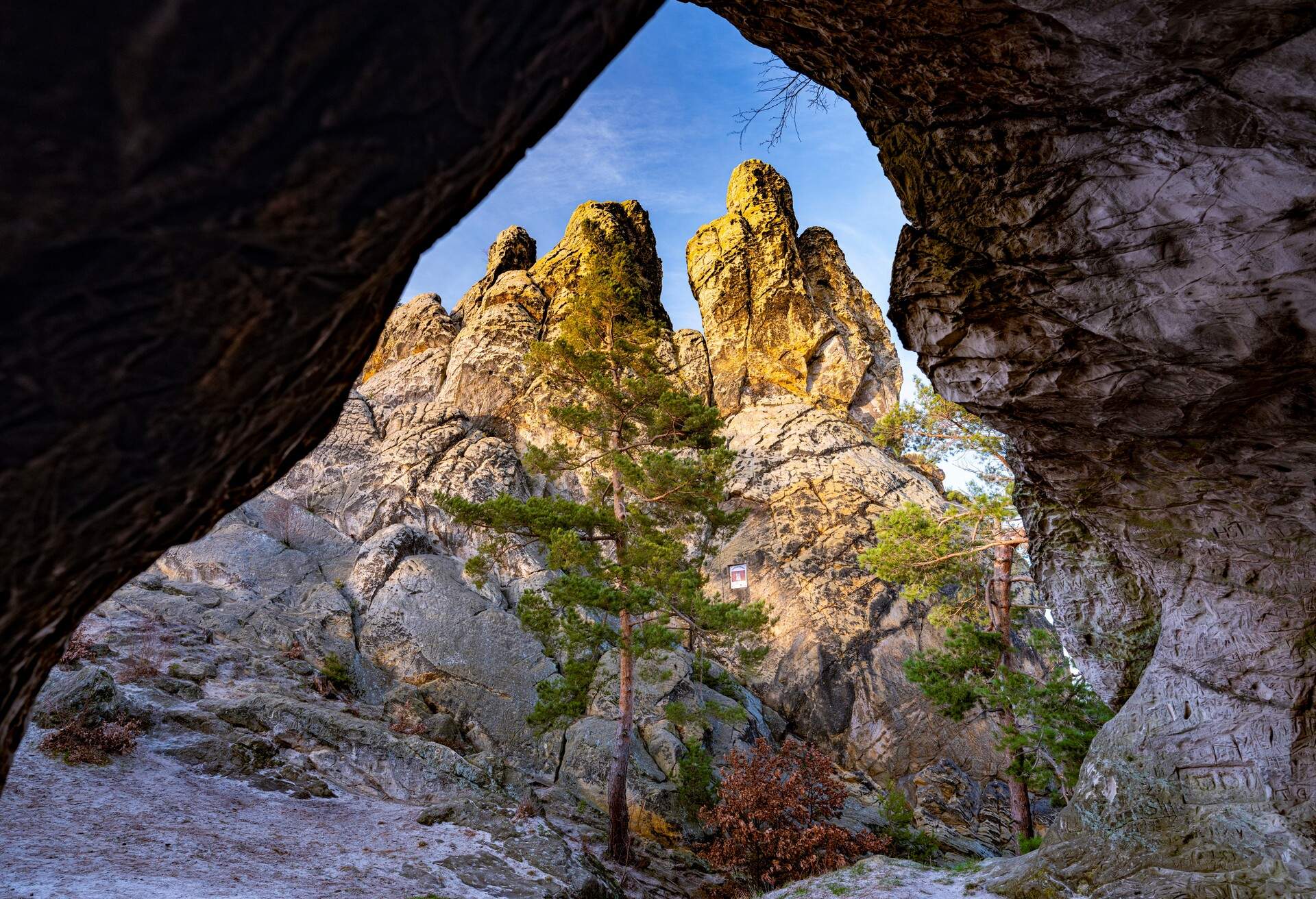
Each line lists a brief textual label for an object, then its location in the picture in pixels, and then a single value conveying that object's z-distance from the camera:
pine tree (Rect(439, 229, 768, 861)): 13.38
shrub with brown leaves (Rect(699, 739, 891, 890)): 10.64
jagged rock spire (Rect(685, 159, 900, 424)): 32.88
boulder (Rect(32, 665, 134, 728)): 9.34
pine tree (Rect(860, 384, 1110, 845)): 11.12
